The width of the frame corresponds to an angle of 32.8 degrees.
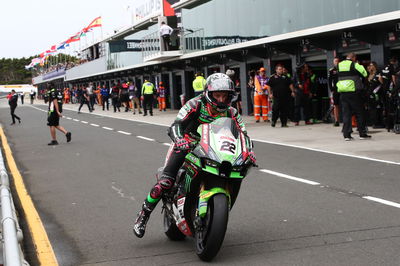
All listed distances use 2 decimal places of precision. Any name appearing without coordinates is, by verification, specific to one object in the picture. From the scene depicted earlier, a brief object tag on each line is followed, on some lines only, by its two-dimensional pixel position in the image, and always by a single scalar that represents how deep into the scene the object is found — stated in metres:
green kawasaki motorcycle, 4.99
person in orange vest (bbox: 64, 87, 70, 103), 77.38
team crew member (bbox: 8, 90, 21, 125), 30.38
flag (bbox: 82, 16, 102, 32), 64.98
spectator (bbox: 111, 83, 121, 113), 41.91
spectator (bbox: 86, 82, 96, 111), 46.03
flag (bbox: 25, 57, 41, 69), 113.44
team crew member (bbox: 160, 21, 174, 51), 34.91
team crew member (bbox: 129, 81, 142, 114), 37.07
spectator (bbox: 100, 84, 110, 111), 45.17
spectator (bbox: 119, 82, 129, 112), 40.78
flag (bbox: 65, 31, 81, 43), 73.93
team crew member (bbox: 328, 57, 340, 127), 17.94
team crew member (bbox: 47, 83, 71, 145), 17.48
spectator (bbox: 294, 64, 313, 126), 20.67
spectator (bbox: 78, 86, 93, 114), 43.47
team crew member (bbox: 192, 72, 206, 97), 24.93
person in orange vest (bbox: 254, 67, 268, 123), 22.22
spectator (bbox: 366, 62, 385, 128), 16.80
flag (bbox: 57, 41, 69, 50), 80.40
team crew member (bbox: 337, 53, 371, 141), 14.51
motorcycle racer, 5.42
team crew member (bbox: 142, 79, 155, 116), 33.03
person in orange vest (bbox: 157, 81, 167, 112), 37.45
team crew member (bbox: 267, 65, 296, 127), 19.64
